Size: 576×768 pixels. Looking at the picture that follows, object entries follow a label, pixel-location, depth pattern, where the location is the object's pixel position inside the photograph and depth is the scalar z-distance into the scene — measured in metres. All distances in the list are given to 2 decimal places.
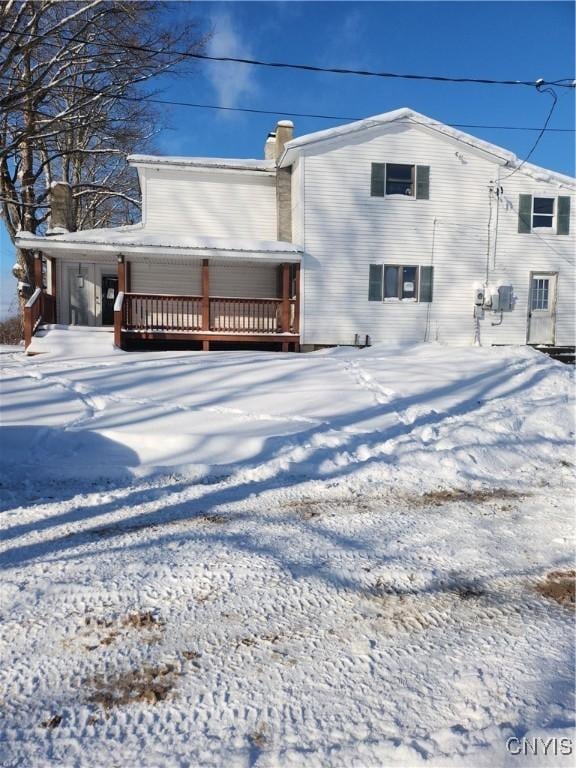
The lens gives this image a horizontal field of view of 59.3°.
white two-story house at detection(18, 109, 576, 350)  14.52
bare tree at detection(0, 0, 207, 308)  14.37
